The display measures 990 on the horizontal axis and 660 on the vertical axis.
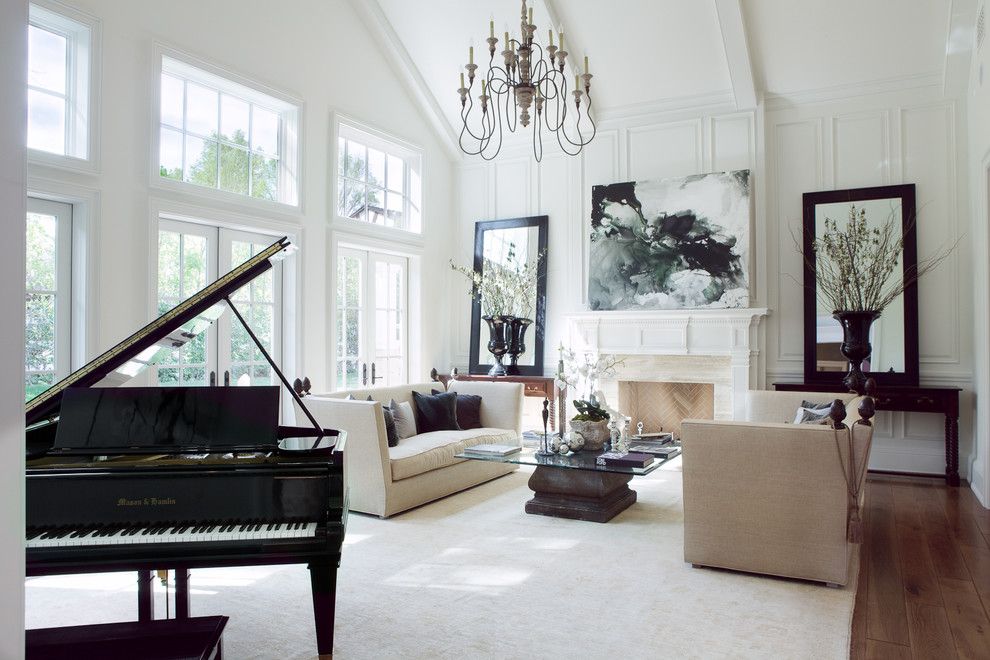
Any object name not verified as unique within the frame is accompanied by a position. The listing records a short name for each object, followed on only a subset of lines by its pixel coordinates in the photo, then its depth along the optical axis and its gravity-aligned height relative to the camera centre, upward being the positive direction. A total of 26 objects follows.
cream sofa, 4.58 -0.82
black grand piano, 2.21 -0.46
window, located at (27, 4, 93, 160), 4.36 +1.62
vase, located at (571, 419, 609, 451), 4.84 -0.65
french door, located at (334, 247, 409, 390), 6.84 +0.21
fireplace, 6.58 -0.10
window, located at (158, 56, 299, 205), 5.23 +1.63
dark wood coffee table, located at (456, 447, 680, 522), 4.52 -1.00
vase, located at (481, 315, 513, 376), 7.40 +0.00
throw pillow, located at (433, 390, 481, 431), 6.15 -0.63
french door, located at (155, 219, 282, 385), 5.21 +0.30
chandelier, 7.25 +2.41
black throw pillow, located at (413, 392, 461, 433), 5.86 -0.62
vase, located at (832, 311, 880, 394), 5.78 -0.01
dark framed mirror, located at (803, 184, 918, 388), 6.00 +0.21
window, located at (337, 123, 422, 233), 6.89 +1.65
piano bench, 1.80 -0.80
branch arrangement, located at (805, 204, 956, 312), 6.03 +0.66
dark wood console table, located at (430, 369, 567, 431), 7.20 -0.47
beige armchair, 3.25 -0.76
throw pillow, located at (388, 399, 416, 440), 5.43 -0.63
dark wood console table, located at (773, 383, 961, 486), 5.58 -0.51
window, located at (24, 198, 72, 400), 4.38 +0.29
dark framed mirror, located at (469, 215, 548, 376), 7.65 +0.88
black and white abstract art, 6.61 +0.94
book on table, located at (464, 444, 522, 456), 4.75 -0.76
